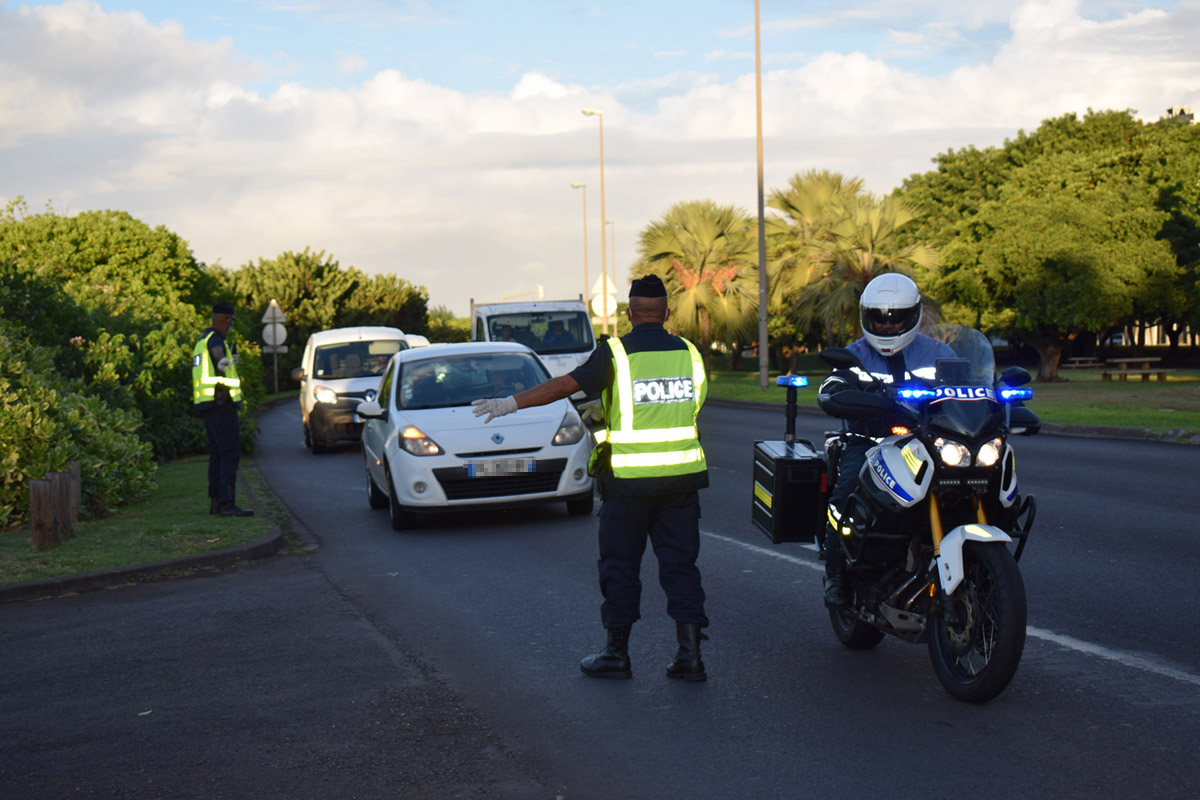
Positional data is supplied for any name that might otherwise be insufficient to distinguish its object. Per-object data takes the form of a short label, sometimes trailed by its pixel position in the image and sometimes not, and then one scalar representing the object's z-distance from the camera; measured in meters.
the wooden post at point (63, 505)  9.91
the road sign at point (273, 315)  39.31
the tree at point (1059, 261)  36.56
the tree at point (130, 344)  16.66
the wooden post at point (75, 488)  10.73
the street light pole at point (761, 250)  33.05
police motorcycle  4.83
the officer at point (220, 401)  11.48
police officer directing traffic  5.59
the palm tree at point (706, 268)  45.28
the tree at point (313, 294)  57.31
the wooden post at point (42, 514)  9.66
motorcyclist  5.46
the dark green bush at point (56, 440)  11.37
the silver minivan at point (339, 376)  19.44
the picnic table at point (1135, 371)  34.37
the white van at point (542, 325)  26.03
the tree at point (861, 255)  36.72
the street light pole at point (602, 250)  52.81
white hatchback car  10.75
